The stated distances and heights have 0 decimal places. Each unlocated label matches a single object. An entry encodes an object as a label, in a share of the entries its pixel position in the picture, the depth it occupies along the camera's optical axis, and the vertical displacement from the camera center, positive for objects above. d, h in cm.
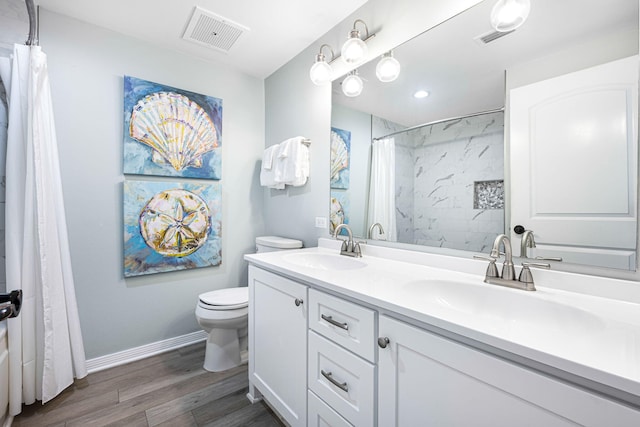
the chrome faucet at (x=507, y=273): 94 -22
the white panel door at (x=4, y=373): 128 -78
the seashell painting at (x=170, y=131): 193 +62
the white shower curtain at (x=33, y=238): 142 -14
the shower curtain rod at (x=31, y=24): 150 +106
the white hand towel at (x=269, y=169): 224 +37
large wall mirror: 88 +31
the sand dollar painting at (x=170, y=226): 195 -10
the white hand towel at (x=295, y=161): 202 +39
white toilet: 176 -71
